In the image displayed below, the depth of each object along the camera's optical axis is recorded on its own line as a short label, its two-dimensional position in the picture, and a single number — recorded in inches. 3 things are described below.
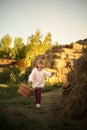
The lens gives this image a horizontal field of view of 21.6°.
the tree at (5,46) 2113.8
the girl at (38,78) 313.5
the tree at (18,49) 1946.5
